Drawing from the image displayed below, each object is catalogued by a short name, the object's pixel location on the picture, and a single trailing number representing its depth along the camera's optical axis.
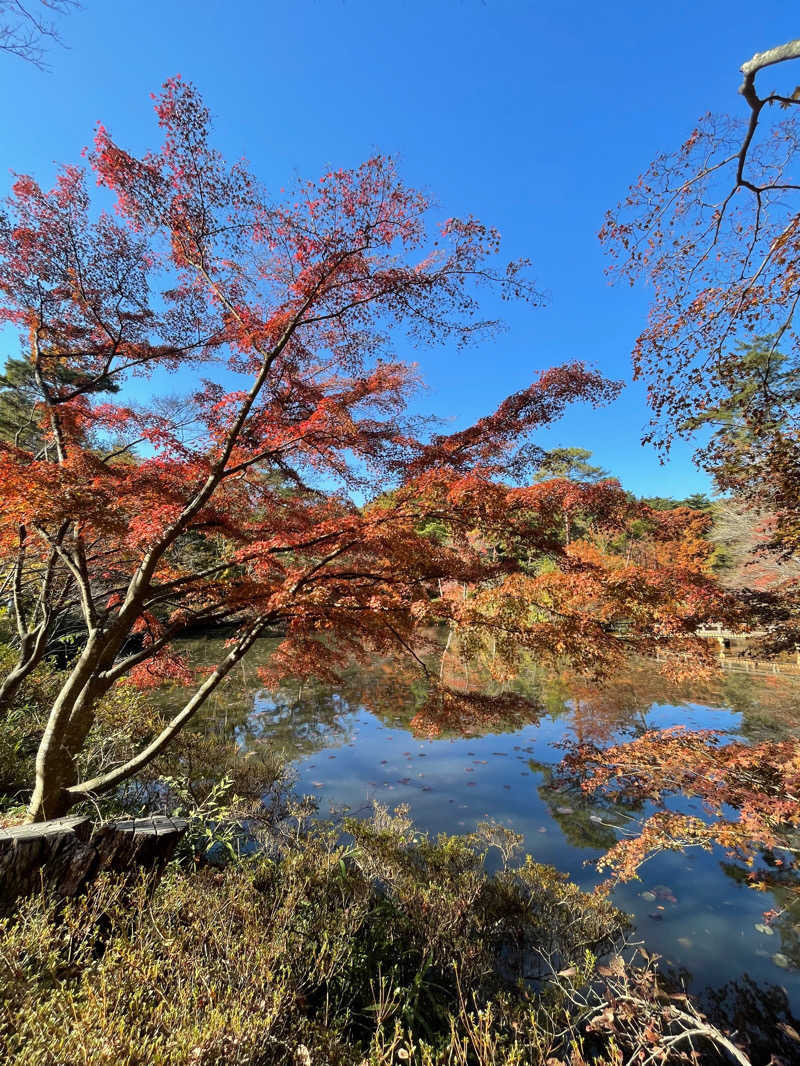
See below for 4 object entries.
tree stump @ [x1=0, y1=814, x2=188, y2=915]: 2.50
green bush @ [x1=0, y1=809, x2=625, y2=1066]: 1.63
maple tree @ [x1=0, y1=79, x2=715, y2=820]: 3.81
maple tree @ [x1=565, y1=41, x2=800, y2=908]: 3.63
